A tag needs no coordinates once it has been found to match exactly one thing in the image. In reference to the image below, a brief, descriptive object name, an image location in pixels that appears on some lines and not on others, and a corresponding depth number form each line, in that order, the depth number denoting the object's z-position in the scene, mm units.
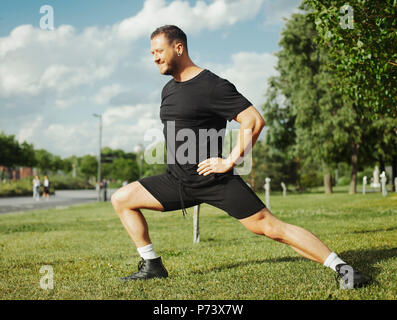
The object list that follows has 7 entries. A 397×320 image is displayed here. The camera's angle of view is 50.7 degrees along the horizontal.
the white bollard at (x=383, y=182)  22080
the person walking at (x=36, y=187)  30872
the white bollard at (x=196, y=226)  7296
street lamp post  31344
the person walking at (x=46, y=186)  32938
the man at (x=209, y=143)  3395
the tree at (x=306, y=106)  29125
